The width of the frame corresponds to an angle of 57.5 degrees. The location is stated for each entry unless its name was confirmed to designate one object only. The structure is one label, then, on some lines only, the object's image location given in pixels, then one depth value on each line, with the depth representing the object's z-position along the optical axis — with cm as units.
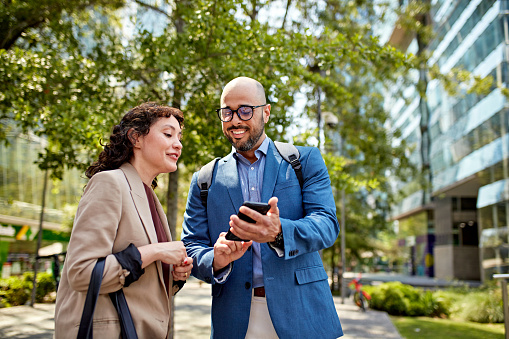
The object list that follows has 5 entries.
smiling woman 202
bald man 235
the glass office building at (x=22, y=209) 2588
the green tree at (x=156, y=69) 658
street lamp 1317
